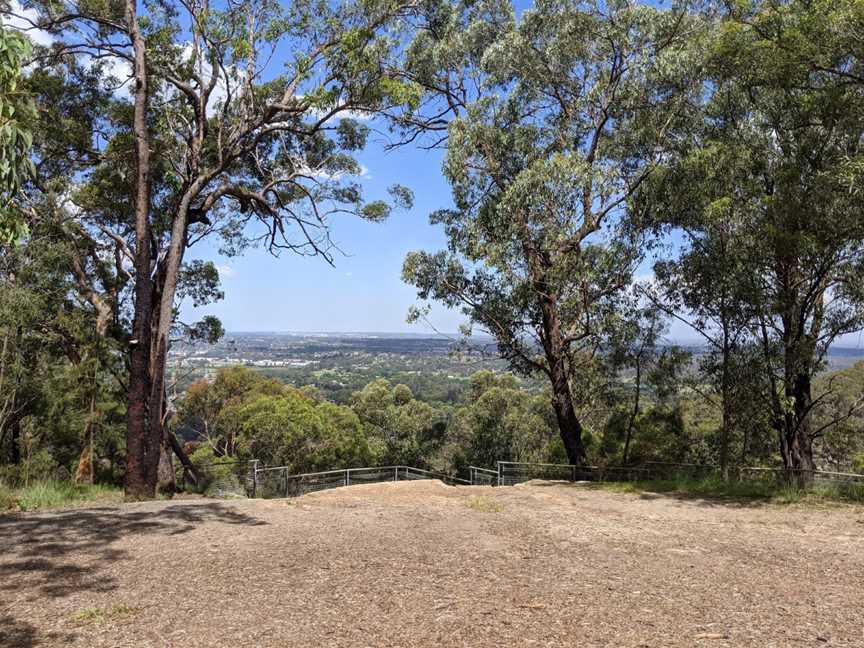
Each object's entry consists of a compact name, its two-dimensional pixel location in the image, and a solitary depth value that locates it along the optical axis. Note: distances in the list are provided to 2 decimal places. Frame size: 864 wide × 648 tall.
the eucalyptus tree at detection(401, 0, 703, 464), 11.09
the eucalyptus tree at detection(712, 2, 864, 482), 8.36
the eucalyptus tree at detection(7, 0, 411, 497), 9.88
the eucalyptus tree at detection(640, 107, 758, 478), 10.25
